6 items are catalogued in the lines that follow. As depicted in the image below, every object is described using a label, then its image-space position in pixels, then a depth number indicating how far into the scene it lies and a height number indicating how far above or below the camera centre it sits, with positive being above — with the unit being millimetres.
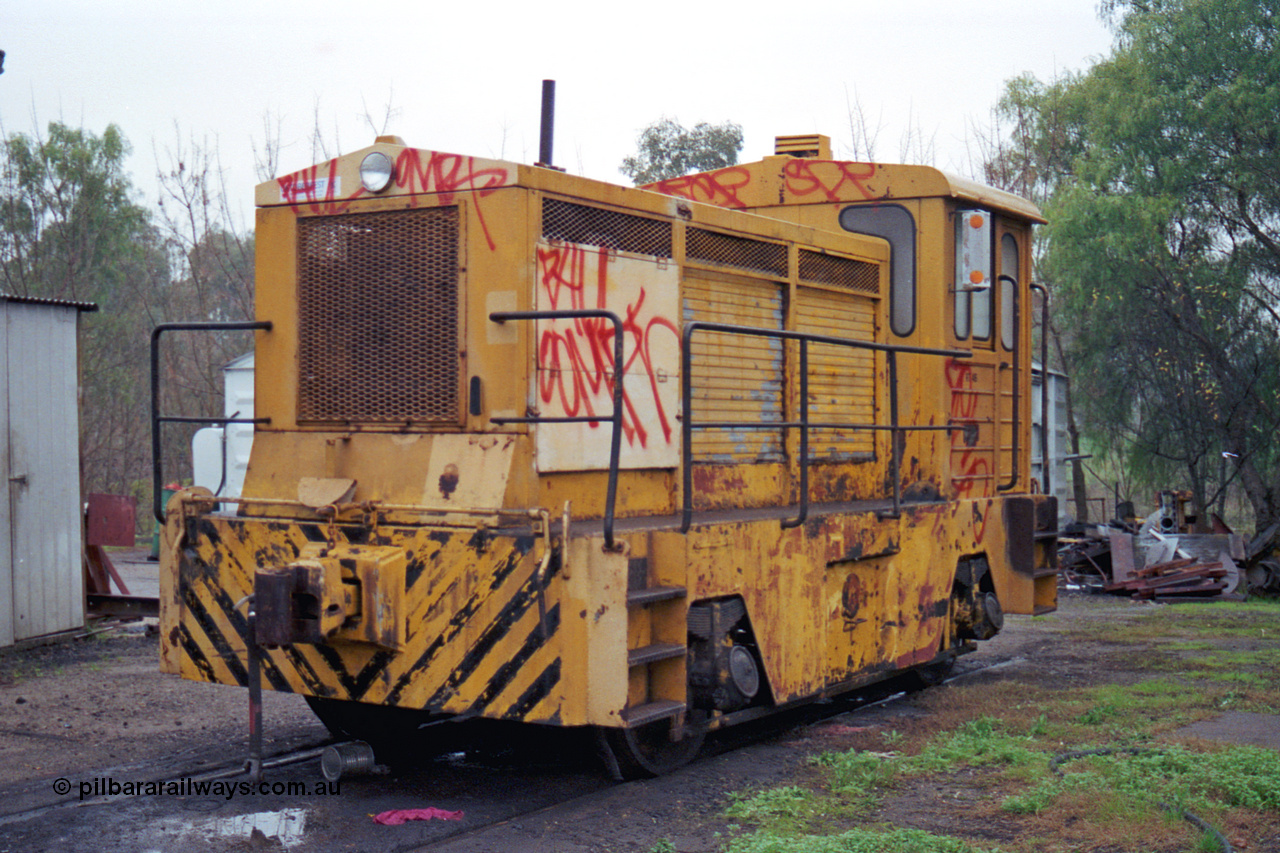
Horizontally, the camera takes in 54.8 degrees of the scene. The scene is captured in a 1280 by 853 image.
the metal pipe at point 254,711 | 4699 -1070
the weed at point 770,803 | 4762 -1469
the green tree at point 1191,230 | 15422 +2650
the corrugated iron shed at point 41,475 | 8812 -329
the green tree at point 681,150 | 25734 +5899
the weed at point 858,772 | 5106 -1477
